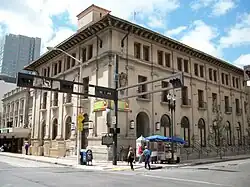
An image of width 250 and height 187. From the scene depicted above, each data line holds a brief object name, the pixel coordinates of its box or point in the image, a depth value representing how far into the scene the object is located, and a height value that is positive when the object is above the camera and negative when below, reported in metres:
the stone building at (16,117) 43.06 +2.93
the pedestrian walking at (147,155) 20.16 -1.69
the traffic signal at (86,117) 29.84 +1.62
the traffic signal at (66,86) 19.39 +3.23
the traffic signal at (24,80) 16.84 +3.20
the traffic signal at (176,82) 17.30 +3.08
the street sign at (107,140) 22.64 -0.64
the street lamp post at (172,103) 24.88 +2.84
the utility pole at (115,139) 22.22 -0.56
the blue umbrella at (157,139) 24.81 -0.62
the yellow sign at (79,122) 23.33 +0.85
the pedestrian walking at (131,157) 19.77 -1.79
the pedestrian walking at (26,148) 37.97 -2.14
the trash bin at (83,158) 22.68 -2.09
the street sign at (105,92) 22.03 +3.19
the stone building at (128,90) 28.08 +5.53
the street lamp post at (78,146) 22.98 -1.15
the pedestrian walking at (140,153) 24.28 -1.83
